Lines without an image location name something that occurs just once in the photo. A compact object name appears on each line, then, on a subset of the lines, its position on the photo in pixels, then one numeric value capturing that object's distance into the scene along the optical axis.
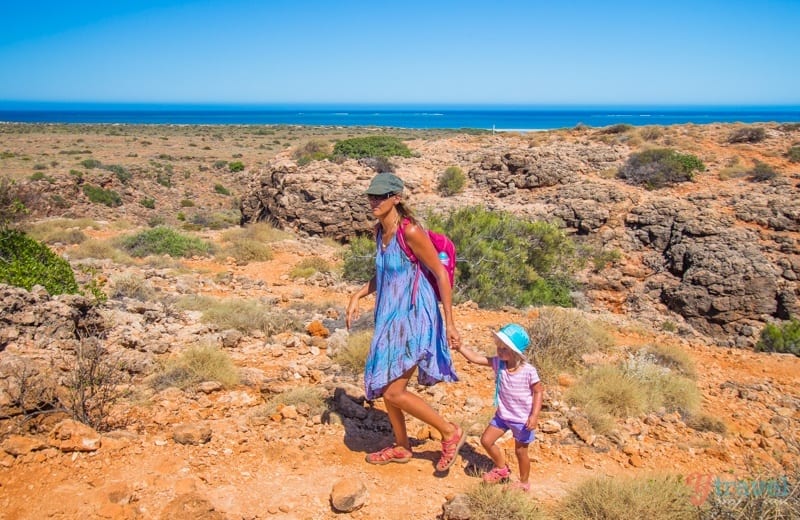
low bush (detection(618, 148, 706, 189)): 15.48
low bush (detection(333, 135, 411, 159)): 18.47
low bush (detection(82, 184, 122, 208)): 22.22
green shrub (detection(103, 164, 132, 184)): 25.60
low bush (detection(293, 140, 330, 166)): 18.02
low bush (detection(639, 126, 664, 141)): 19.50
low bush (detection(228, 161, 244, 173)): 32.94
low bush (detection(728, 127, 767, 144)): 18.27
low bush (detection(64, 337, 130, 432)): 3.71
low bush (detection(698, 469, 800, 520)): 2.57
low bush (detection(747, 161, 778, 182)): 14.62
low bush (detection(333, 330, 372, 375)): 5.26
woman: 3.10
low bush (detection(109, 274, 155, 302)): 7.36
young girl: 3.08
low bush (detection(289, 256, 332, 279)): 10.38
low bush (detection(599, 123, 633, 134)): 20.56
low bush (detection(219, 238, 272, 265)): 11.80
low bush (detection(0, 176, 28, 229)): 7.36
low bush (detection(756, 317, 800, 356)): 9.44
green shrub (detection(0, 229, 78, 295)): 5.76
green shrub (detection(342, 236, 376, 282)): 10.26
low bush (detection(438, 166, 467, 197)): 16.61
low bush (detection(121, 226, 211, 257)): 11.87
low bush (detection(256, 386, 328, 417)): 4.29
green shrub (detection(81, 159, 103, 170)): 28.39
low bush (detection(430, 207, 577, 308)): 9.38
